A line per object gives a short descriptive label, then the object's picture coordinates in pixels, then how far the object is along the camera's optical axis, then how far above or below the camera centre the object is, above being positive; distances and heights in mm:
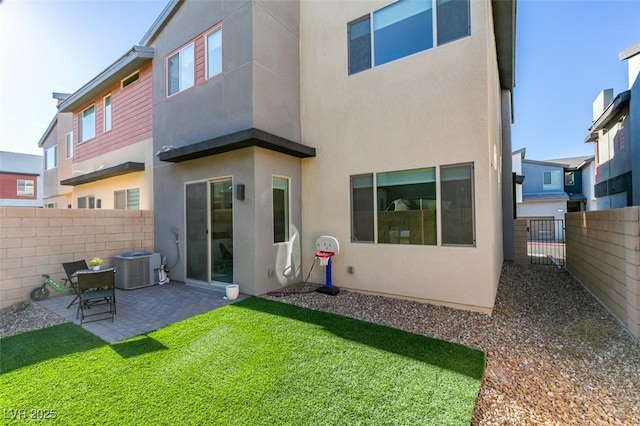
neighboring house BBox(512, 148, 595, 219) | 21641 +2049
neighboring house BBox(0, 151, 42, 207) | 25391 +3653
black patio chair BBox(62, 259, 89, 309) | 5822 -1068
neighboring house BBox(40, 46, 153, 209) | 9203 +3066
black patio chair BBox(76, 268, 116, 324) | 4841 -1319
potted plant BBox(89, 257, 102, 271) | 6107 -978
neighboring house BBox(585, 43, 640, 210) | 10117 +3026
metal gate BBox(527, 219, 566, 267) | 11292 -1870
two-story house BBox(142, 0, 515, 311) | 5535 +1586
